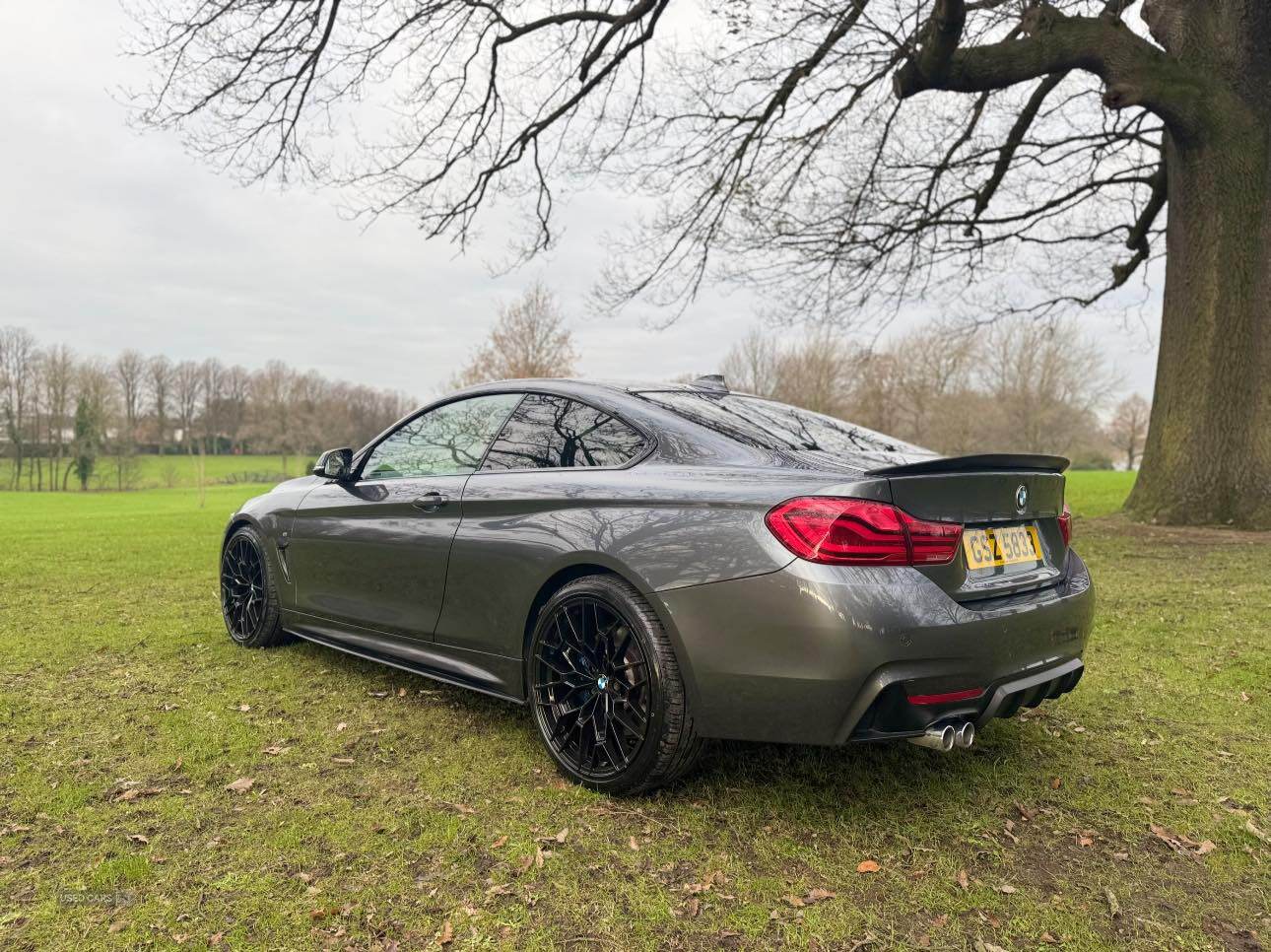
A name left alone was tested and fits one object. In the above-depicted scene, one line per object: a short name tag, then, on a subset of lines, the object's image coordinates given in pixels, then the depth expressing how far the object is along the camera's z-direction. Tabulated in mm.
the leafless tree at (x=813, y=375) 43344
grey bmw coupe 2350
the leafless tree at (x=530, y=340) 35344
